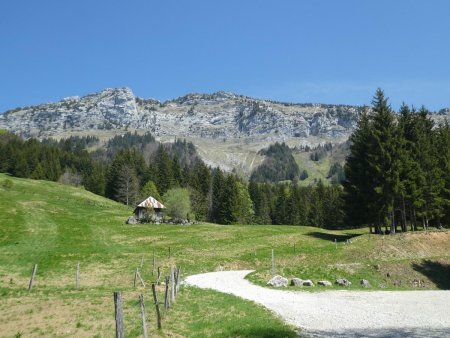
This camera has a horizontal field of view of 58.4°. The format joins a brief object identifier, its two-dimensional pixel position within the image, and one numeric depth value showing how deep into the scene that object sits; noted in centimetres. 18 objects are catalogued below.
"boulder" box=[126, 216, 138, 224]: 8068
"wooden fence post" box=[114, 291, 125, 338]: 1349
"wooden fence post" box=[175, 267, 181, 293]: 2706
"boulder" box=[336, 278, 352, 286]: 3253
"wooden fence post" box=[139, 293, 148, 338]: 1547
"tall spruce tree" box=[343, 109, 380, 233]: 5584
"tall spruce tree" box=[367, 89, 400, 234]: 5200
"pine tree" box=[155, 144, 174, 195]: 12481
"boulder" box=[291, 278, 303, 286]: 3188
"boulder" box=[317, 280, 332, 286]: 3177
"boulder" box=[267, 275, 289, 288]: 3180
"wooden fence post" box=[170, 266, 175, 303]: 2371
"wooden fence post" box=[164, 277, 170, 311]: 2049
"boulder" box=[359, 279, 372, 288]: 3284
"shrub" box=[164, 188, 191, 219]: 9331
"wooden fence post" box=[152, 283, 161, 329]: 1758
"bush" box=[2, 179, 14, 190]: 10525
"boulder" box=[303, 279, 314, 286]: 3161
